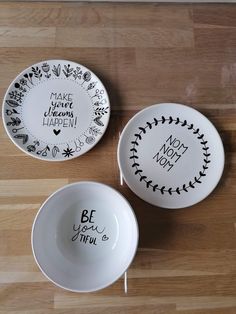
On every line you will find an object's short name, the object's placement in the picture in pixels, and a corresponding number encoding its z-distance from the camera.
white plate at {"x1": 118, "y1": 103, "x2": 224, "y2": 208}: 0.59
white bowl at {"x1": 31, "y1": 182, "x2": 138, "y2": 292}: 0.52
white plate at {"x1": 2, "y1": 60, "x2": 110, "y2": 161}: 0.60
